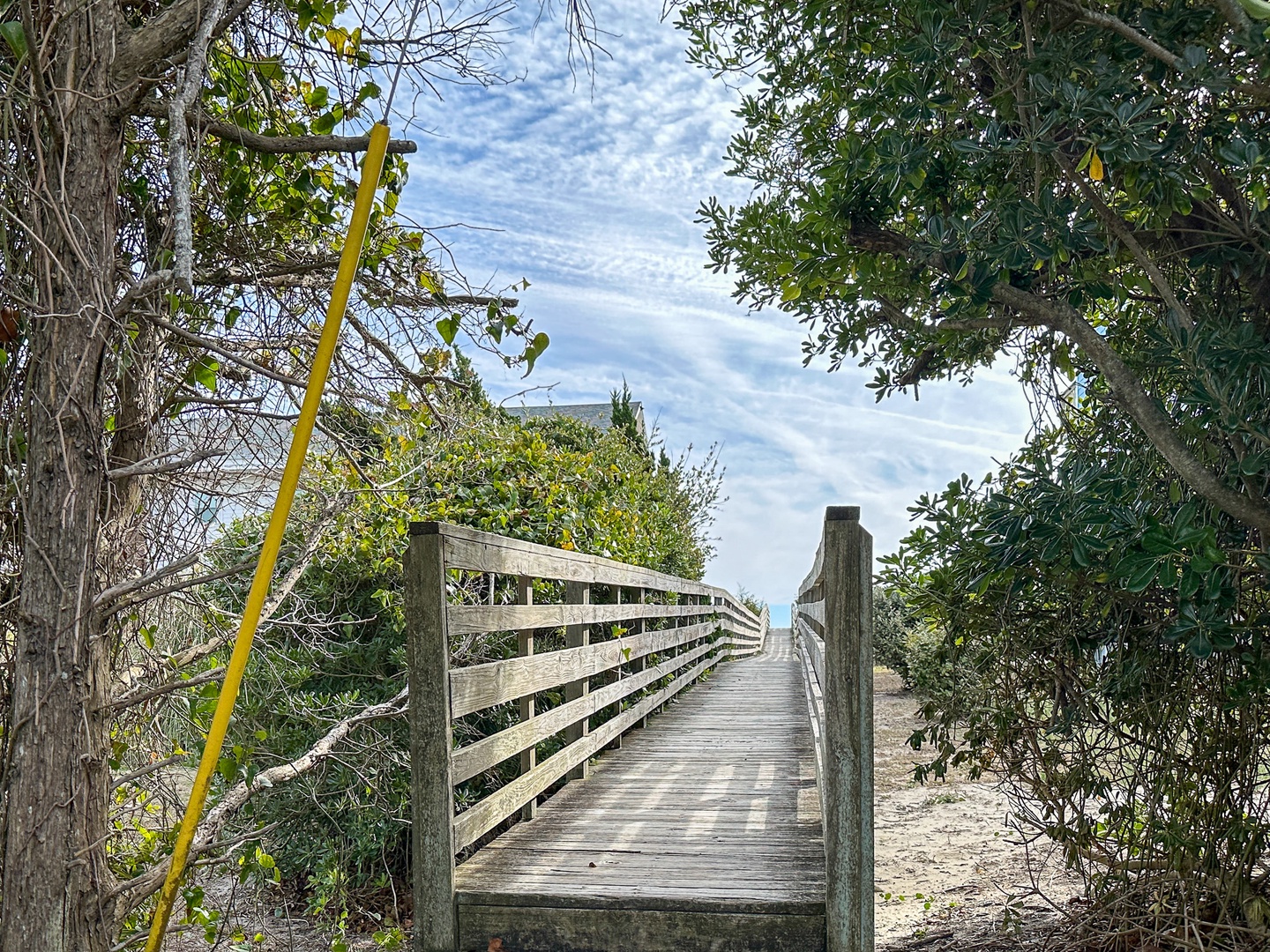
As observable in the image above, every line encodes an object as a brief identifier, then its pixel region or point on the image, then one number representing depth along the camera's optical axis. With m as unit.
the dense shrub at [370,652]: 5.12
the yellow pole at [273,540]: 2.05
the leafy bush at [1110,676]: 3.26
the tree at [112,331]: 2.51
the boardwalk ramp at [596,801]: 2.92
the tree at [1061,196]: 2.97
